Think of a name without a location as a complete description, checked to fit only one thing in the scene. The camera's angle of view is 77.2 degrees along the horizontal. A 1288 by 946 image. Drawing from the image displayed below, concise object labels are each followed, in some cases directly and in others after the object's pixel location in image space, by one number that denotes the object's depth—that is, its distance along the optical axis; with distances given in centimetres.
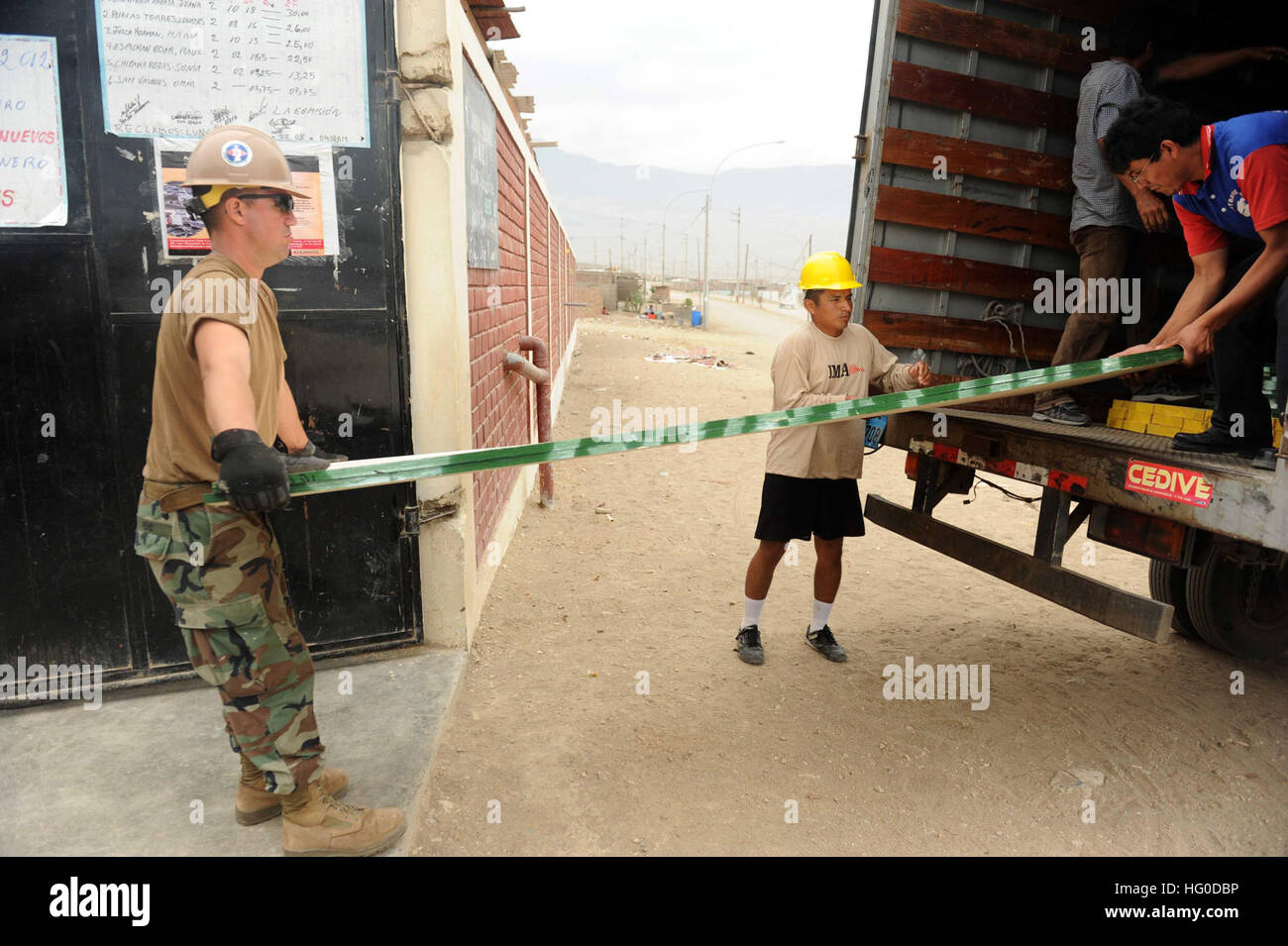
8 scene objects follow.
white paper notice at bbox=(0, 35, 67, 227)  292
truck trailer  346
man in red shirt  255
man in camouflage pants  200
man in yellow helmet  357
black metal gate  302
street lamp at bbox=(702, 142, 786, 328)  3052
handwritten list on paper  303
